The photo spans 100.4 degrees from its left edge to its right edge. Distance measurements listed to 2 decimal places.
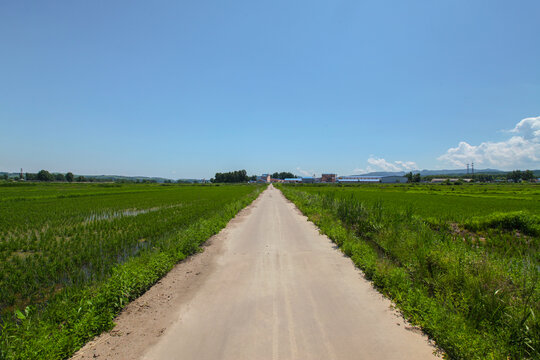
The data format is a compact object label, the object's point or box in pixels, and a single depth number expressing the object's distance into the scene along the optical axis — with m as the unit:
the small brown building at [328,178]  148.09
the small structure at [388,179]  136.26
